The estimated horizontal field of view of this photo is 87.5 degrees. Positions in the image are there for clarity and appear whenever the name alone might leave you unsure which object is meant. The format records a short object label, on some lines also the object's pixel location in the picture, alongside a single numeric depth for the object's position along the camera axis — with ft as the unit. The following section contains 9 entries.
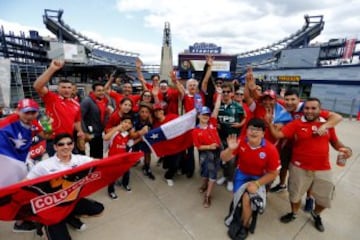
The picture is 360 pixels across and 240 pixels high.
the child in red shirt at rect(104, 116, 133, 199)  8.74
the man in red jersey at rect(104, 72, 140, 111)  12.56
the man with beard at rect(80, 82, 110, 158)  9.54
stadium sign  126.00
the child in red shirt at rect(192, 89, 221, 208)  8.56
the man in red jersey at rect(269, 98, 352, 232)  6.91
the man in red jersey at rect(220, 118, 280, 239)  6.33
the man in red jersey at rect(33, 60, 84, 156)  7.34
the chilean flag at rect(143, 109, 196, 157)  10.20
